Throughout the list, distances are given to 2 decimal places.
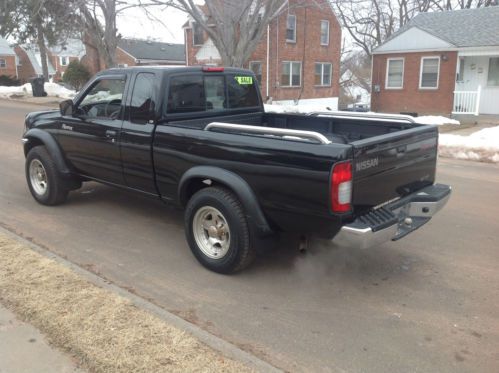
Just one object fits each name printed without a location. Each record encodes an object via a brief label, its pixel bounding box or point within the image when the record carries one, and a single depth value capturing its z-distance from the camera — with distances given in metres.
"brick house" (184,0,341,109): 27.72
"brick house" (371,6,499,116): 19.97
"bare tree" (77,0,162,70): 20.58
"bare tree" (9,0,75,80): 21.88
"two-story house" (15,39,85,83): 65.56
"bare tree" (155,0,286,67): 17.94
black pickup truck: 3.74
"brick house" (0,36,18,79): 61.44
